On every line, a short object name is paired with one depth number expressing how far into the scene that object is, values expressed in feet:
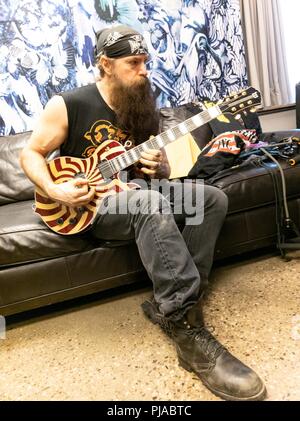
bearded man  3.15
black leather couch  3.94
